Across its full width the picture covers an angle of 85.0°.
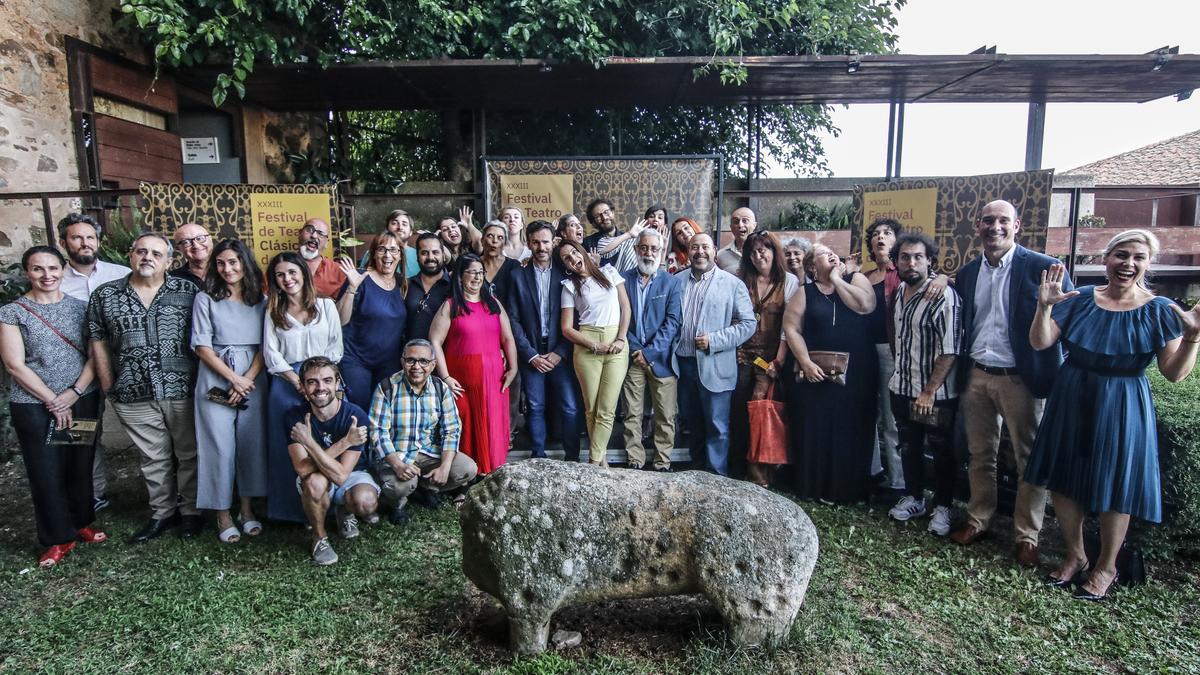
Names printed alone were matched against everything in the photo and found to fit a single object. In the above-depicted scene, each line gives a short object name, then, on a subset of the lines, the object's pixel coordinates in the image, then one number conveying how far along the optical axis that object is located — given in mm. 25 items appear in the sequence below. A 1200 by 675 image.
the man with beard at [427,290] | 4727
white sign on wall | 8977
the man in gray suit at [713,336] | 4758
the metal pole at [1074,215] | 6172
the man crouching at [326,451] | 3885
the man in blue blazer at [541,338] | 4961
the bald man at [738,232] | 5599
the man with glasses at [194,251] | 4258
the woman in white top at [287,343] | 4117
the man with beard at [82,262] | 4391
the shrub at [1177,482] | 3543
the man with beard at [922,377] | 4059
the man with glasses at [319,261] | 5035
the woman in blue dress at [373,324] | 4547
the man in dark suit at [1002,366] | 3785
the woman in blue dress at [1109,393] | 3250
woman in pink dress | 4602
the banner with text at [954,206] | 5305
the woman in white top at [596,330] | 4809
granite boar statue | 2730
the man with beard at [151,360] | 4090
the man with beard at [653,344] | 4922
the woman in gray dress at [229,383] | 4117
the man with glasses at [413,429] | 4168
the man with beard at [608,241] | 5504
